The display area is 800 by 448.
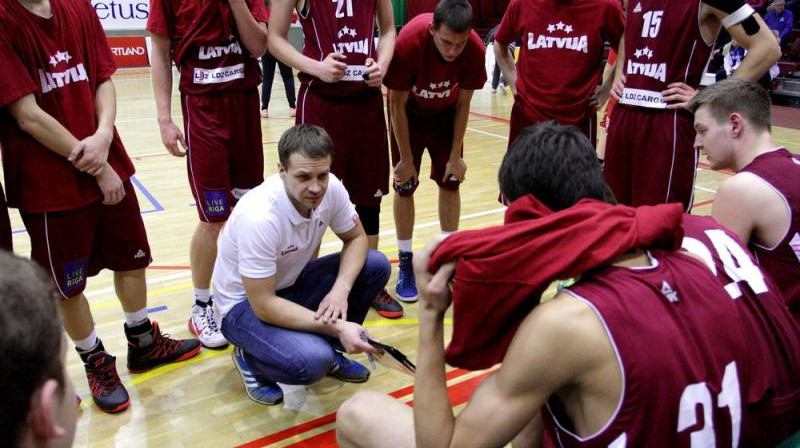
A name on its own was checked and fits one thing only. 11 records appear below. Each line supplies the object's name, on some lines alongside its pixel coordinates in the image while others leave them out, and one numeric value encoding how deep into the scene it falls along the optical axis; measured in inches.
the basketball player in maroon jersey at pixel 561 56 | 131.3
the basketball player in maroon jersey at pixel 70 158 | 87.9
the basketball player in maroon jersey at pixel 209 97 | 119.7
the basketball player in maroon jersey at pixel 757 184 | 74.5
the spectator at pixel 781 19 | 459.5
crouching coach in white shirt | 96.7
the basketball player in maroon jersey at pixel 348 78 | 126.0
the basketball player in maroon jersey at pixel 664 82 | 112.7
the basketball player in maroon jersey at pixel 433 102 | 131.0
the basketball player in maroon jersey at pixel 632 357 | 47.3
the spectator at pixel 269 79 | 363.3
